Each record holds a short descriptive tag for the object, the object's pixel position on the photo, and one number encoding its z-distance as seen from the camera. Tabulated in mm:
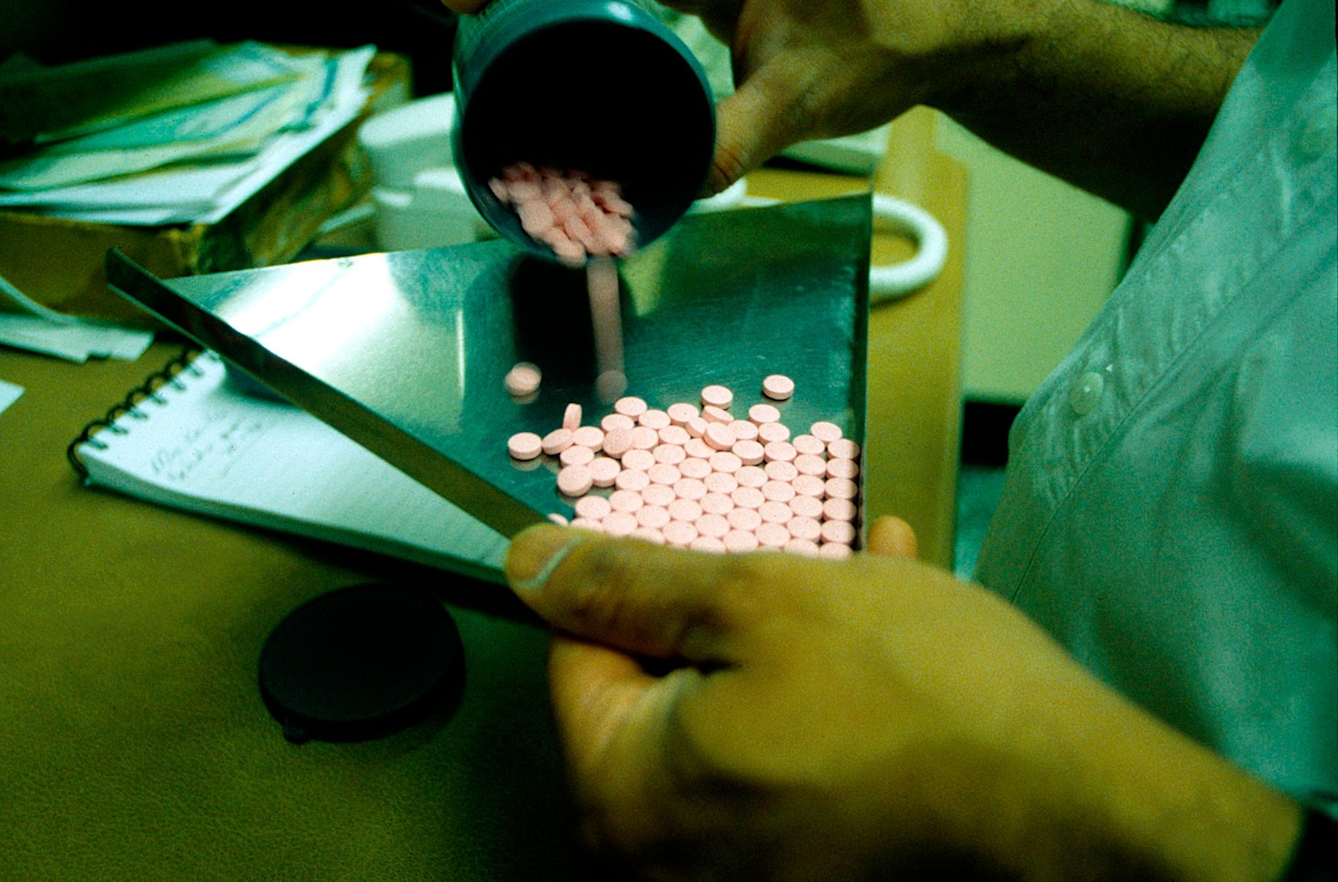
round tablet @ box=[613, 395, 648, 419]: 645
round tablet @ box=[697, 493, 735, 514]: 592
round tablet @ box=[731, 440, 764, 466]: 626
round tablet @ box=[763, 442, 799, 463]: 622
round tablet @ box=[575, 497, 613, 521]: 571
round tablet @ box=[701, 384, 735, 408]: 653
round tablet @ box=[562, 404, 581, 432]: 628
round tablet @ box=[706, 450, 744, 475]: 622
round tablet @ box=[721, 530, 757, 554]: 562
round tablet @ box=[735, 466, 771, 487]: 612
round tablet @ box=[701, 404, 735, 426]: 646
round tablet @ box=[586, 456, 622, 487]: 599
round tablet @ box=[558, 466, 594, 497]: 584
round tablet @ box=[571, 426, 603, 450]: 618
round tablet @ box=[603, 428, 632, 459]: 614
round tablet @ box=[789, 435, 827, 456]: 626
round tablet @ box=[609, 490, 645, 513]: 582
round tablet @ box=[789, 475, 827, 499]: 598
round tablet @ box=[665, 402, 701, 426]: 643
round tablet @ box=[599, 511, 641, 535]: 563
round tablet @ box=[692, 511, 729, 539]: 572
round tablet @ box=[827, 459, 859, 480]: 608
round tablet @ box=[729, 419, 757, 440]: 638
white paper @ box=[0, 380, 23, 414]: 846
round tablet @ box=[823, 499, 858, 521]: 583
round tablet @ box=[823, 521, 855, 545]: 565
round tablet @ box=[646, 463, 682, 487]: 607
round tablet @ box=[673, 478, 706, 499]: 603
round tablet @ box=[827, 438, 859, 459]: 624
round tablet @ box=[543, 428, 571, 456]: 611
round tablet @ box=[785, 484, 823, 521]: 586
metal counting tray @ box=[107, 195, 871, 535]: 577
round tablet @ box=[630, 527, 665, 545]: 562
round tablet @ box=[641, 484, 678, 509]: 593
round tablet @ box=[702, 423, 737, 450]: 631
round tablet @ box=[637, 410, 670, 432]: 637
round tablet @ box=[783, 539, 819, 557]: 554
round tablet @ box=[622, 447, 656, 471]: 608
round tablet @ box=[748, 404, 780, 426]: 646
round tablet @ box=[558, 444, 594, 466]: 605
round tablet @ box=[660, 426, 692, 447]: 632
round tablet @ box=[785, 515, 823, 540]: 568
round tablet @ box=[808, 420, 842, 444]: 637
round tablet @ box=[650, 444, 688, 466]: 620
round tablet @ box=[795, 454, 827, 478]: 613
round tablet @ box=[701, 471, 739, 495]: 607
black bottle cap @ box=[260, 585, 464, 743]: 563
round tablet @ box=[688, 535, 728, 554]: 560
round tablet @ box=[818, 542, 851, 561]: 553
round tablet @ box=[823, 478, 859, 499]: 596
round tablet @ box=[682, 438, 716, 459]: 631
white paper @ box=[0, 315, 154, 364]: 916
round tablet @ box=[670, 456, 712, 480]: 616
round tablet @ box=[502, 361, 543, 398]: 645
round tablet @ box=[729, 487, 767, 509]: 596
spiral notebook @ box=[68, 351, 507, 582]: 692
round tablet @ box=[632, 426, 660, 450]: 621
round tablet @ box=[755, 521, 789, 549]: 562
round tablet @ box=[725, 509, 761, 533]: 579
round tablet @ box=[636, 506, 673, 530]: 574
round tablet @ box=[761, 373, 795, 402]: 667
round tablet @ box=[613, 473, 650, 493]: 597
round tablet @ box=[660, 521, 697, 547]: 562
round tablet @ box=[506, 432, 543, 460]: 604
